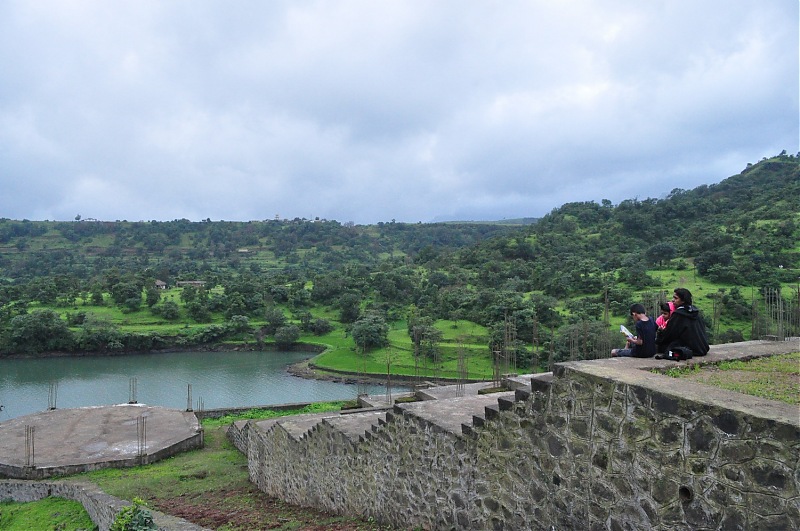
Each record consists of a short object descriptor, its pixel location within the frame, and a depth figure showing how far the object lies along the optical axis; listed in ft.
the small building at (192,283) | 226.11
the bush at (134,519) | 21.60
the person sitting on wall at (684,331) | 16.21
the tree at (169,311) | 174.70
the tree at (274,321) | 171.53
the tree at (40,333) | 148.97
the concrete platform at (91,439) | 46.09
